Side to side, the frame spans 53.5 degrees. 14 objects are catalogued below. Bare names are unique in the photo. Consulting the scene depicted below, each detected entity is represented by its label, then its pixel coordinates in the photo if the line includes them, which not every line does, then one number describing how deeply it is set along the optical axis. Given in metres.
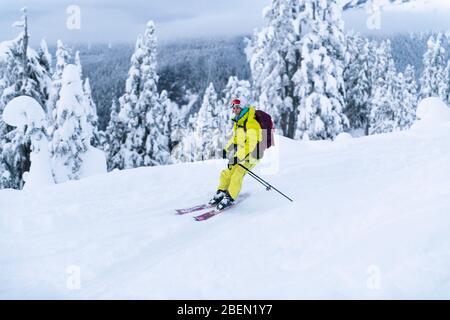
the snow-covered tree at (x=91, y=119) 24.19
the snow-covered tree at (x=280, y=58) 23.77
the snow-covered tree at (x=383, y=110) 41.53
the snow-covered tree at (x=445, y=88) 46.10
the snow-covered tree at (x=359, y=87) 40.59
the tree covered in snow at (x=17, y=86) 19.61
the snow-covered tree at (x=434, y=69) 46.38
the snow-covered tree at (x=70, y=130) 22.83
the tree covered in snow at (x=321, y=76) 23.56
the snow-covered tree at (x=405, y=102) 43.22
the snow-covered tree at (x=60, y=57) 29.39
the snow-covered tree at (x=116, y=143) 29.42
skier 7.92
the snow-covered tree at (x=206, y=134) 45.97
